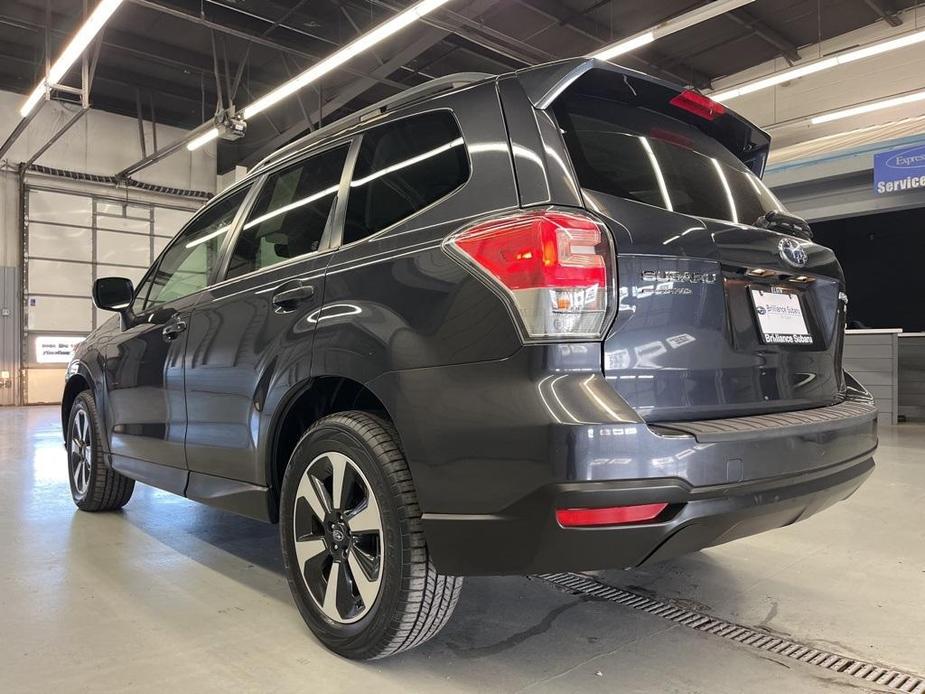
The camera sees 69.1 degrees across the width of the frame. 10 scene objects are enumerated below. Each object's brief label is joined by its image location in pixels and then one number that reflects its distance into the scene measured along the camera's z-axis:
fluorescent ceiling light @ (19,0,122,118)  6.64
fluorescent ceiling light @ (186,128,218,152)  11.09
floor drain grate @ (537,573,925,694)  1.78
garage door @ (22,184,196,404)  13.51
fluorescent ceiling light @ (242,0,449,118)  6.86
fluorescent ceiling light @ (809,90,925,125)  9.97
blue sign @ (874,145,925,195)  8.61
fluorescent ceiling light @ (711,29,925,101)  7.99
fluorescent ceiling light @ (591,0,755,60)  7.45
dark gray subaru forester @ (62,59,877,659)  1.43
